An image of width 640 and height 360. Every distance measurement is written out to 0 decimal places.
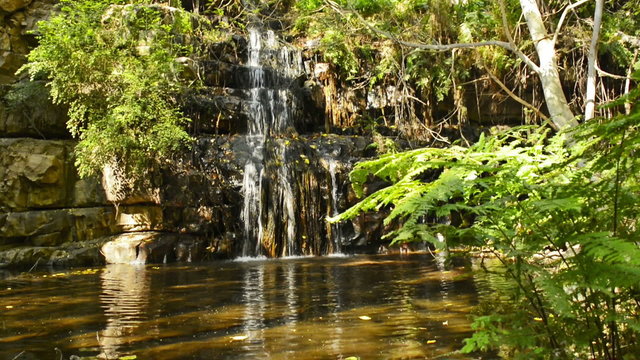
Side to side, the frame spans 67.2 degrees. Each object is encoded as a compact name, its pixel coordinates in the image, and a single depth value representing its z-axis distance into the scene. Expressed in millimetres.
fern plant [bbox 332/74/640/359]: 1731
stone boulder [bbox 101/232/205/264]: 10820
